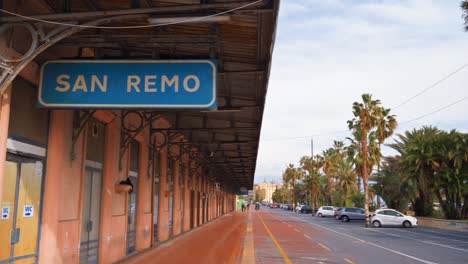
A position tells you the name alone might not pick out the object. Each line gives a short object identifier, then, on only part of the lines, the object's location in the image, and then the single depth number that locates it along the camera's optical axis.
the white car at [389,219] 38.95
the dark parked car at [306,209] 82.50
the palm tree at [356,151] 45.19
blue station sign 6.94
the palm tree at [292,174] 117.86
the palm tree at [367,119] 39.06
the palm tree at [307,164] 100.13
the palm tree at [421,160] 40.59
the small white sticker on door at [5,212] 6.98
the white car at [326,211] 64.12
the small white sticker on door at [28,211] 7.71
